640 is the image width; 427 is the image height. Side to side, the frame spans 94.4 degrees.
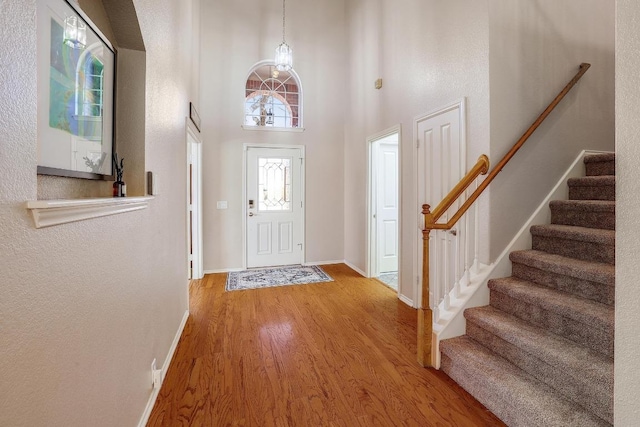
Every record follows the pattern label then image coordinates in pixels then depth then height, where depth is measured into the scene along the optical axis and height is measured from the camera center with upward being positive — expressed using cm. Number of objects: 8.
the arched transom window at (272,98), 484 +180
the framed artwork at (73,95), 90 +41
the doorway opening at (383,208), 429 -3
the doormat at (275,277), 406 -105
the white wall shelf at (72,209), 75 -1
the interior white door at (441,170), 262 +35
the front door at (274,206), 477 +1
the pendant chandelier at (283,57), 407 +205
